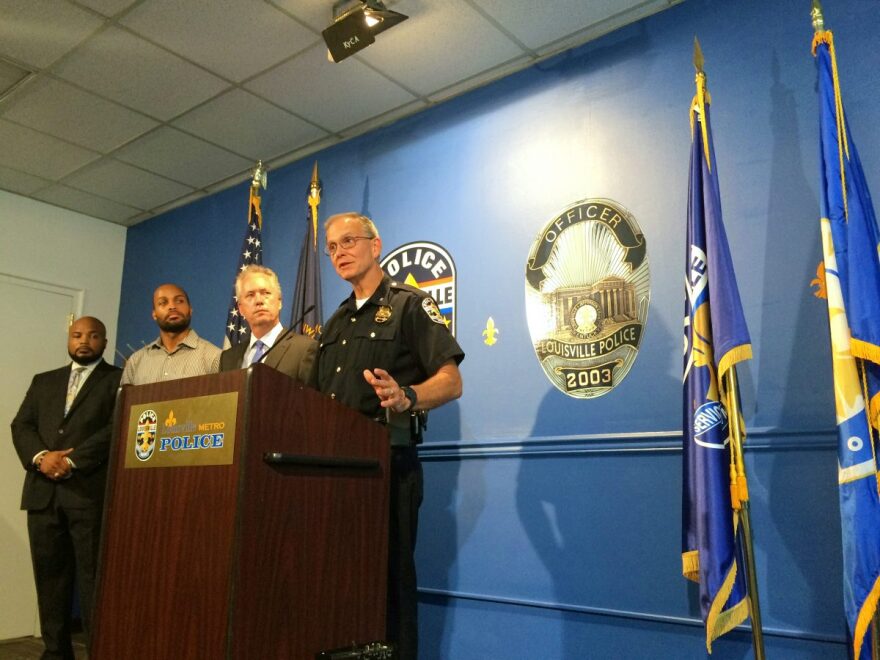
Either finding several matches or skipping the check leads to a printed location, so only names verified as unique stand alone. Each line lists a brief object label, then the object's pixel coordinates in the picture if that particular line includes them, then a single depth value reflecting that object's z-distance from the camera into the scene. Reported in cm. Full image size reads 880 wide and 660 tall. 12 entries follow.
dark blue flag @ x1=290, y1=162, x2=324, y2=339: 341
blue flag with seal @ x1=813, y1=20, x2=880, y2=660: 169
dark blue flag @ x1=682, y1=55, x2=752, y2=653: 188
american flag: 359
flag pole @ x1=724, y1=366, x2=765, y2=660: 182
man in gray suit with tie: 258
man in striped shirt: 291
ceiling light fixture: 249
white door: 410
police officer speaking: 166
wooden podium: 127
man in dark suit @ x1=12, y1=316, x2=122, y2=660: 289
